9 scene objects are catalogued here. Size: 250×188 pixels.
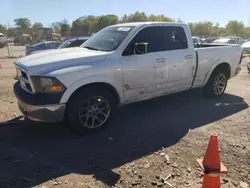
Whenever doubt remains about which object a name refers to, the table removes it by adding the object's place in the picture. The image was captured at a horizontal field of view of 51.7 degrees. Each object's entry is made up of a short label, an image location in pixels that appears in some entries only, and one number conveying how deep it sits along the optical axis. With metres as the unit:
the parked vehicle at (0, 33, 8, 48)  34.31
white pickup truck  4.03
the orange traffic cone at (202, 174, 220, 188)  2.63
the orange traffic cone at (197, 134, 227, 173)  2.59
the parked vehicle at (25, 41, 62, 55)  13.74
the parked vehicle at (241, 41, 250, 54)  23.58
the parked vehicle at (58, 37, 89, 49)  10.83
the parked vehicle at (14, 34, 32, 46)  46.15
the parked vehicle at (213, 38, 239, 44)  22.92
